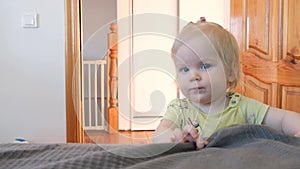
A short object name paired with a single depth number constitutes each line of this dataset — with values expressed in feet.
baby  2.34
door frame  6.68
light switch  6.64
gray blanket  1.54
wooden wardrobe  4.93
